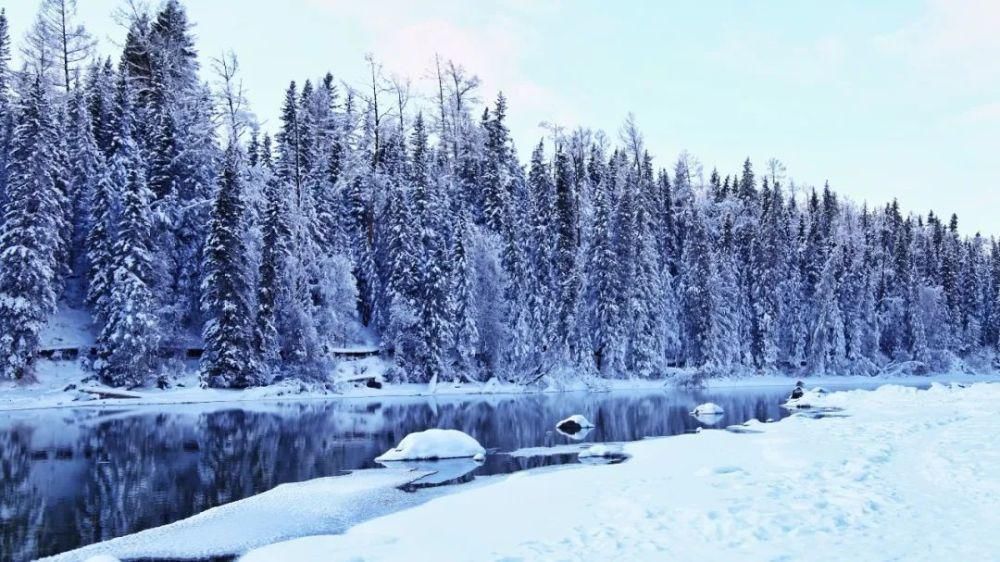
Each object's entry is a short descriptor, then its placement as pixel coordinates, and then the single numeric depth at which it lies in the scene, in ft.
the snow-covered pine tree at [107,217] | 152.25
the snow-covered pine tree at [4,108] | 157.58
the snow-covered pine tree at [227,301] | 152.46
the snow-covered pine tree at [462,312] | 183.21
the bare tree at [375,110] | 220.64
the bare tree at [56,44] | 190.29
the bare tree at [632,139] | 263.70
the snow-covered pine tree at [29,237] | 134.41
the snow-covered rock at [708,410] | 122.42
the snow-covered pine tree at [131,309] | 144.56
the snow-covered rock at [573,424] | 99.60
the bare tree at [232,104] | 170.81
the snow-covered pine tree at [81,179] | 166.61
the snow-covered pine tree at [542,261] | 190.80
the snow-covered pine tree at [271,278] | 160.66
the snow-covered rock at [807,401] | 130.69
